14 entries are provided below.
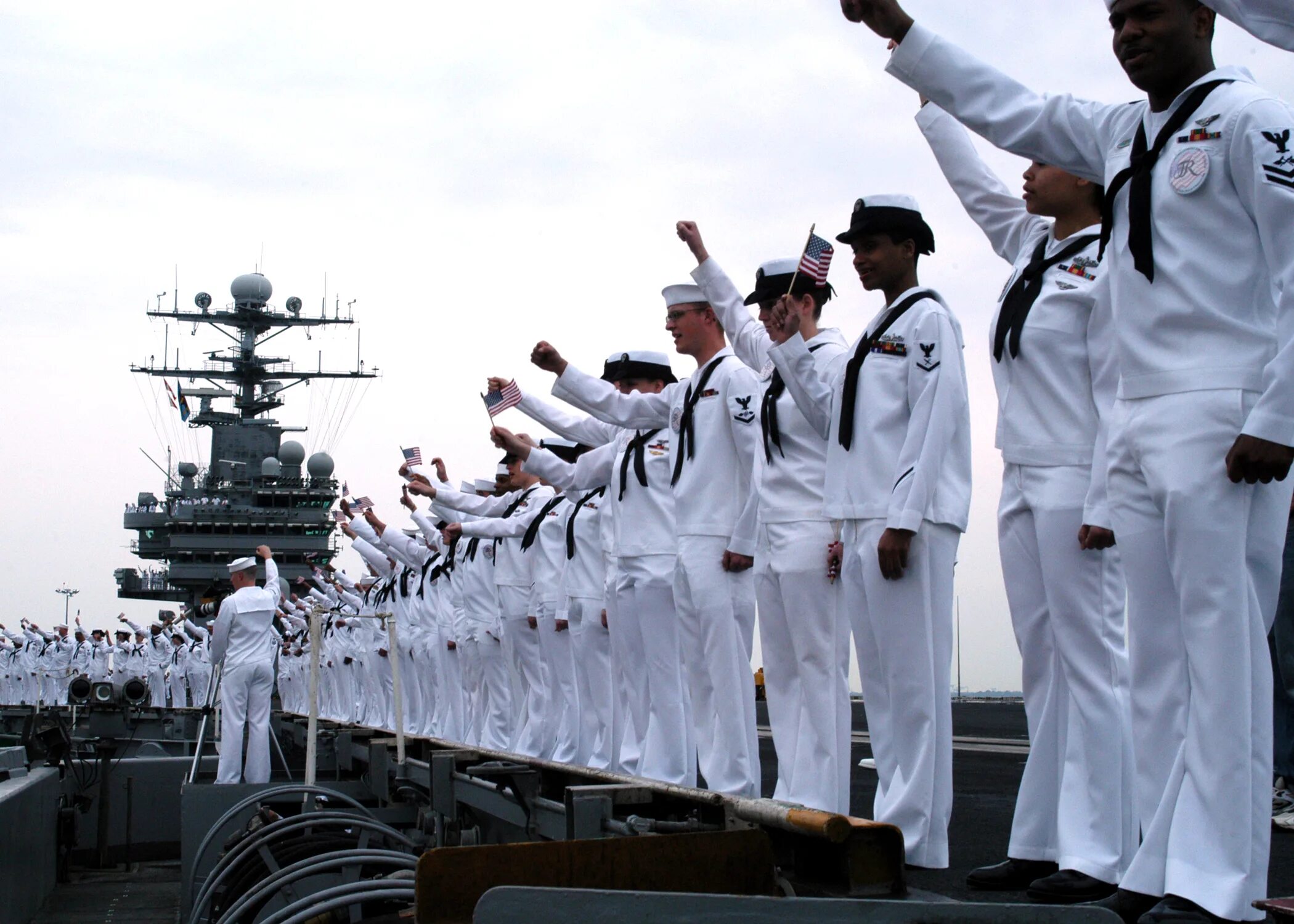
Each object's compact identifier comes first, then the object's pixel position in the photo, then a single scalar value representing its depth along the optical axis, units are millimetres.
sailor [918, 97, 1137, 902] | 3592
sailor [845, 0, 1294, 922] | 2789
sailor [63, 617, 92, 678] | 42250
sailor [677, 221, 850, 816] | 5059
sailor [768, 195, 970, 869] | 4281
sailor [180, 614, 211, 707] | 39750
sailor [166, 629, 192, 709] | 40031
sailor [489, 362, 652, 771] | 7141
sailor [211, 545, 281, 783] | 14938
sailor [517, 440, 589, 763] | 9906
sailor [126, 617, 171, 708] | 40938
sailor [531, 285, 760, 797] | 6168
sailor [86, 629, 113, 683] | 42031
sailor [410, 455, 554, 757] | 10703
